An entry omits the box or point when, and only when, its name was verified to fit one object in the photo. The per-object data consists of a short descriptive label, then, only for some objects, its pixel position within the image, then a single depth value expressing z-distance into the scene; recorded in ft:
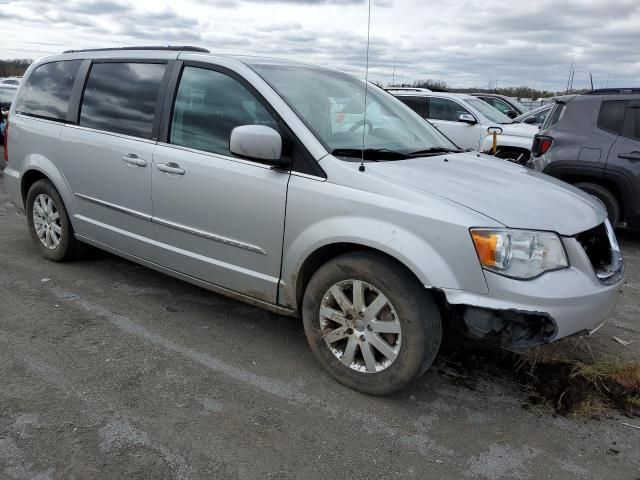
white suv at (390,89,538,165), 33.30
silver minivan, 8.89
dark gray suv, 20.21
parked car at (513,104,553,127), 39.04
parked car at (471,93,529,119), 53.93
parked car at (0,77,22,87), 59.40
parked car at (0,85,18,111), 42.04
